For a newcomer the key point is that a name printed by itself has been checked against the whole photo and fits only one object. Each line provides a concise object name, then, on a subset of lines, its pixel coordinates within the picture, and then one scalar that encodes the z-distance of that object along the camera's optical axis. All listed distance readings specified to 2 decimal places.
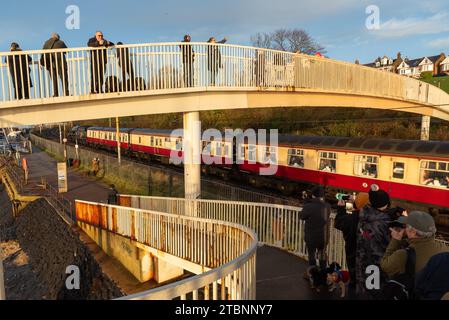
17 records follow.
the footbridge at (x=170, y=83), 7.89
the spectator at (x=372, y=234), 4.23
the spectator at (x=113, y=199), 13.38
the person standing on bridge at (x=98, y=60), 8.60
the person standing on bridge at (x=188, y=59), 10.10
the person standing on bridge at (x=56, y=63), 7.96
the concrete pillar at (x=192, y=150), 10.88
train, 11.98
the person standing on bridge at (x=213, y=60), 10.54
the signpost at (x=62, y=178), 19.62
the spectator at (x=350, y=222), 4.86
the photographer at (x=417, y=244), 2.97
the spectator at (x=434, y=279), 2.59
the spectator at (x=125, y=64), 9.01
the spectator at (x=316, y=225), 5.49
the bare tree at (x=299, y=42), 49.56
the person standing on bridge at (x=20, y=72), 7.55
